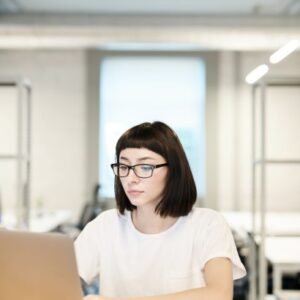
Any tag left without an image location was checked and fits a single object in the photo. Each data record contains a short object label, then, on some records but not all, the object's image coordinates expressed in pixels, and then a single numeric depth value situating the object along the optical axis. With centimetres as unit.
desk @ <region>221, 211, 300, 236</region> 333
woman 134
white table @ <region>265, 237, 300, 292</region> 309
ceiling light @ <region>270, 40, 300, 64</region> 333
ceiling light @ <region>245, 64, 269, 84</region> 323
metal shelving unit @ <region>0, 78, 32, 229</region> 339
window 621
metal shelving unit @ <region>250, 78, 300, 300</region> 314
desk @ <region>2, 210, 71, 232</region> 448
